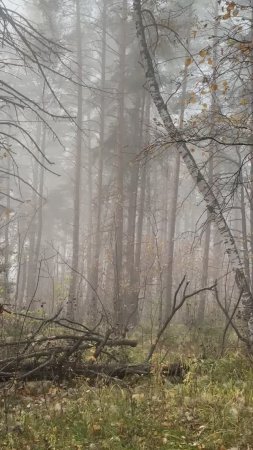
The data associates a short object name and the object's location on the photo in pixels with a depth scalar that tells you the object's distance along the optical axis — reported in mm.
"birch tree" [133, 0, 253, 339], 7129
